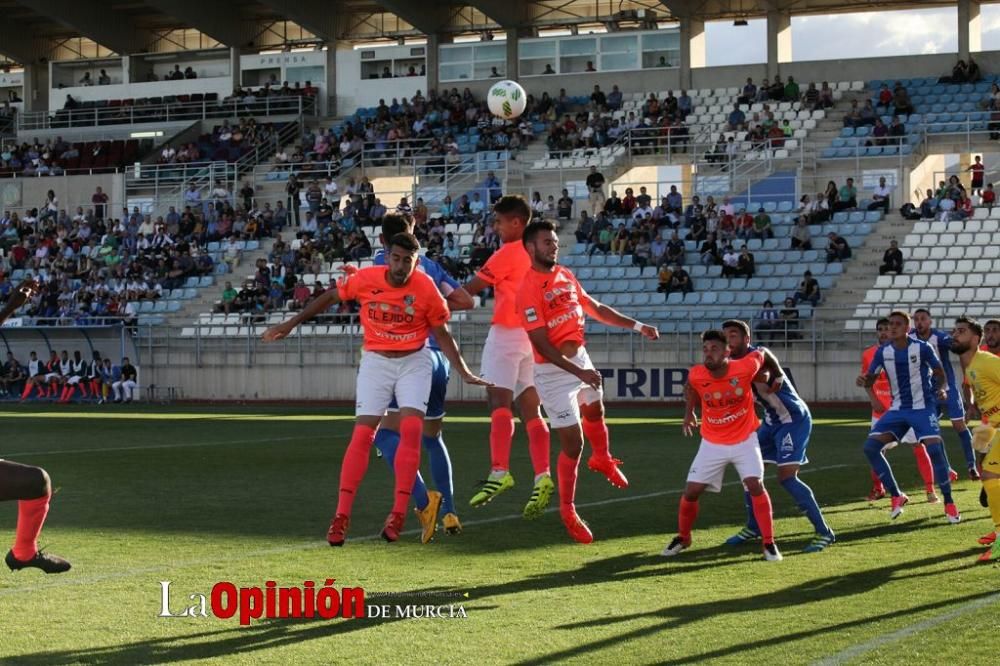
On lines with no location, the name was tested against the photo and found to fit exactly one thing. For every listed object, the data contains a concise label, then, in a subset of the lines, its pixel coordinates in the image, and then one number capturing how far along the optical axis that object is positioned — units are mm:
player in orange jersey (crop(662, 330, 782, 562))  10305
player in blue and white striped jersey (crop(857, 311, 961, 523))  13094
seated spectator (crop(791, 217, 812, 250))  35850
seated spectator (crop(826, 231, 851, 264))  35188
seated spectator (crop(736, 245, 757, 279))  35000
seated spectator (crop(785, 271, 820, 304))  33438
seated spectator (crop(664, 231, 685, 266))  36344
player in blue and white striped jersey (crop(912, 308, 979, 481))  14961
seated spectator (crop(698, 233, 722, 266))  36062
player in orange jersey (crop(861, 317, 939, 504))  13797
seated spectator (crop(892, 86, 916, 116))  41438
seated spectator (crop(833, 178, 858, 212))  37094
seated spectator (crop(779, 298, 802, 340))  32500
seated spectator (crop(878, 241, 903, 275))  34188
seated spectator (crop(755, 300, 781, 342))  32594
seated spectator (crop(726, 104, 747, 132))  42812
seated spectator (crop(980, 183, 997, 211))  35875
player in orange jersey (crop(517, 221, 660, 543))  10695
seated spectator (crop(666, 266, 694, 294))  35156
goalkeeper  10312
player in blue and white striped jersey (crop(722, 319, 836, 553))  10688
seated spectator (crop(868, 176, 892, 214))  36938
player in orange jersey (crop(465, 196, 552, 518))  11234
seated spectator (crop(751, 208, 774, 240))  36438
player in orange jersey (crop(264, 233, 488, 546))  9969
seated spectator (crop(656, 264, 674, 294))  35125
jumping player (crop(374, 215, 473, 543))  10812
